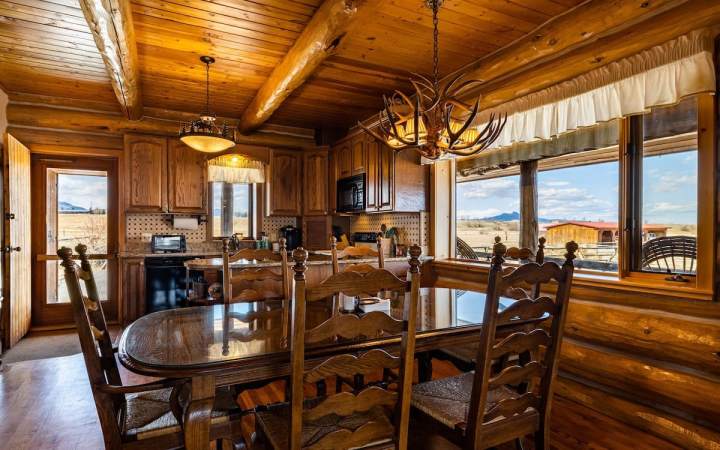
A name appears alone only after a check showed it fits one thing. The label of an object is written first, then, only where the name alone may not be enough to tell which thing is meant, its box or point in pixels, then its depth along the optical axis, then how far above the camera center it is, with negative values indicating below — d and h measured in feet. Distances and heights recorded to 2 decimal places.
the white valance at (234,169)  15.71 +2.20
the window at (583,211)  9.25 +0.29
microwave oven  15.23 +1.16
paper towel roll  16.78 -0.01
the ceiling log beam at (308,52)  7.77 +4.00
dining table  4.25 -1.49
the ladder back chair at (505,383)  4.47 -1.92
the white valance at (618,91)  6.77 +2.67
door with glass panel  15.35 -0.05
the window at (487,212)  11.78 +0.32
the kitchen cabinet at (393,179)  13.43 +1.51
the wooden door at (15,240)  11.77 -0.54
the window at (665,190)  7.54 +0.65
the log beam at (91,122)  14.12 +3.79
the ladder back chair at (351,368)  3.84 -1.49
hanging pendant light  11.64 +2.61
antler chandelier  6.70 +1.67
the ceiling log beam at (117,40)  7.36 +3.95
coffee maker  18.22 -0.57
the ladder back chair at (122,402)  4.40 -2.25
